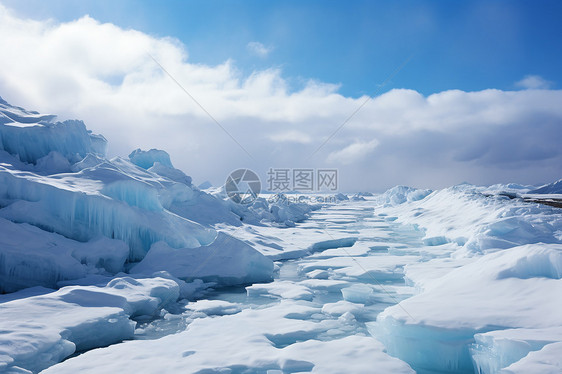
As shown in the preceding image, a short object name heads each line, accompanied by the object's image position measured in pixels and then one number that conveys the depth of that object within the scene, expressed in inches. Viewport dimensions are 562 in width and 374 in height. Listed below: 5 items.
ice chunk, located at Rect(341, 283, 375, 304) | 313.0
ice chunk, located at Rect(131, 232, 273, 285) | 403.2
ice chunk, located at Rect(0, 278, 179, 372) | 177.0
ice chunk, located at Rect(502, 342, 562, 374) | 132.3
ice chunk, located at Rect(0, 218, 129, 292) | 319.3
